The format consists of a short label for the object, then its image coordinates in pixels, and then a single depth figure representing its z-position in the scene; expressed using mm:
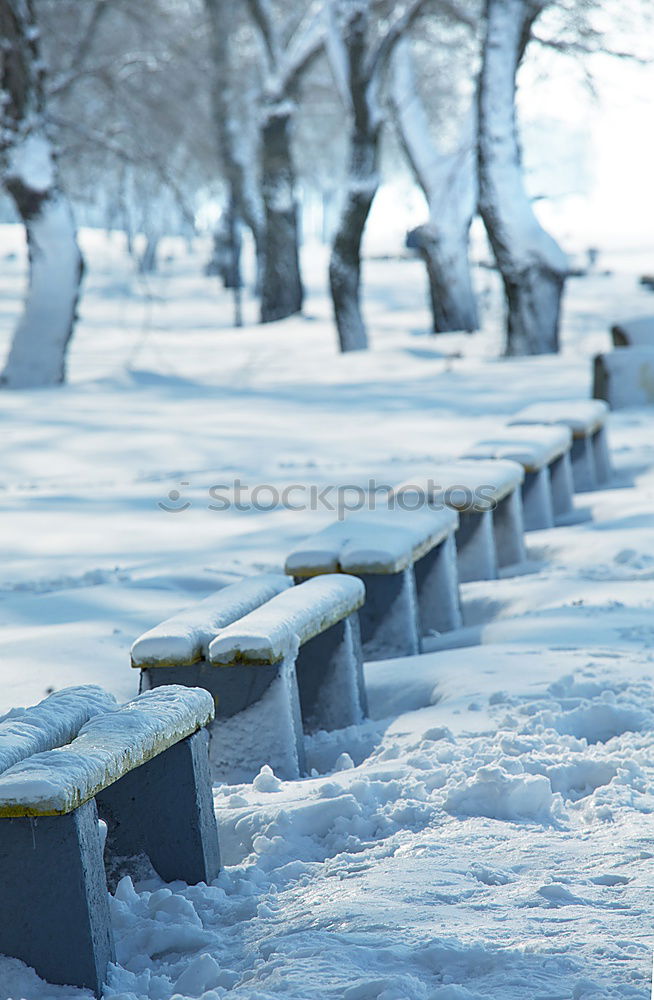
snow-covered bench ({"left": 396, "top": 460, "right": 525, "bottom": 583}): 8797
